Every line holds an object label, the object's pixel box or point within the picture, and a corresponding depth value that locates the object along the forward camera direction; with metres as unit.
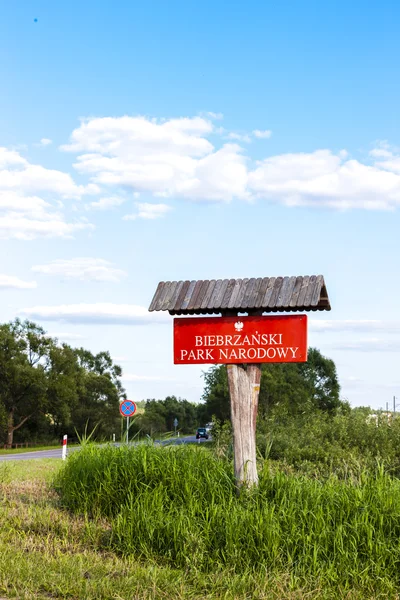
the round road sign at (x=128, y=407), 22.57
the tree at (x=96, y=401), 63.69
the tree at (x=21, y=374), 54.50
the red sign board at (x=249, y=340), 10.04
